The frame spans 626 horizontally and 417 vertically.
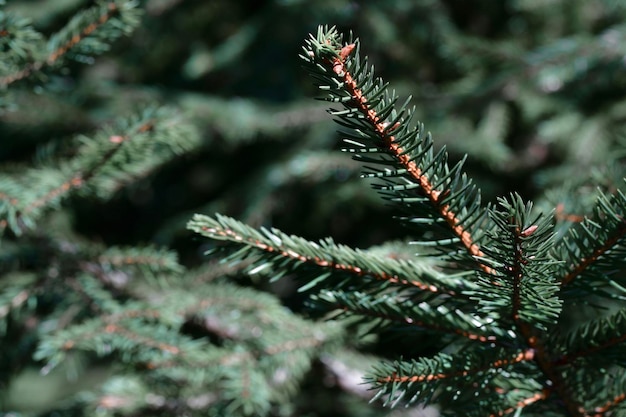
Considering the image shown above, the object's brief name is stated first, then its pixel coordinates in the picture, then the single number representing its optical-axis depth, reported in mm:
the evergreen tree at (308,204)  1092
